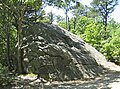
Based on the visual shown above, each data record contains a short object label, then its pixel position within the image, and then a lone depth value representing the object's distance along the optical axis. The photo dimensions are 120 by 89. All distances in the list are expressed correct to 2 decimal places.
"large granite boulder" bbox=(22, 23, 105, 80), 7.40
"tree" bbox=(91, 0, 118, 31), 19.09
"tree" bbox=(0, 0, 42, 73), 7.82
